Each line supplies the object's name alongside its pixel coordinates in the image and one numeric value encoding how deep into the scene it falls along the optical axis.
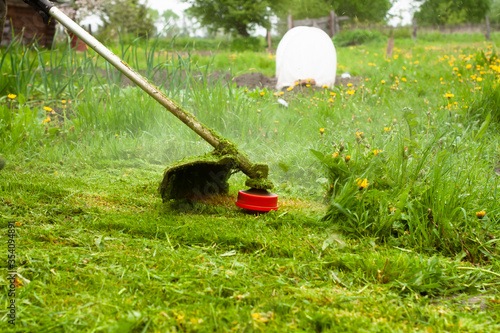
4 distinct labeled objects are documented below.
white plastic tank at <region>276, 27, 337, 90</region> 5.00
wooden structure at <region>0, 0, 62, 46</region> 11.79
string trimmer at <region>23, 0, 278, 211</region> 2.36
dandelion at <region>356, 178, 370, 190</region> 2.17
